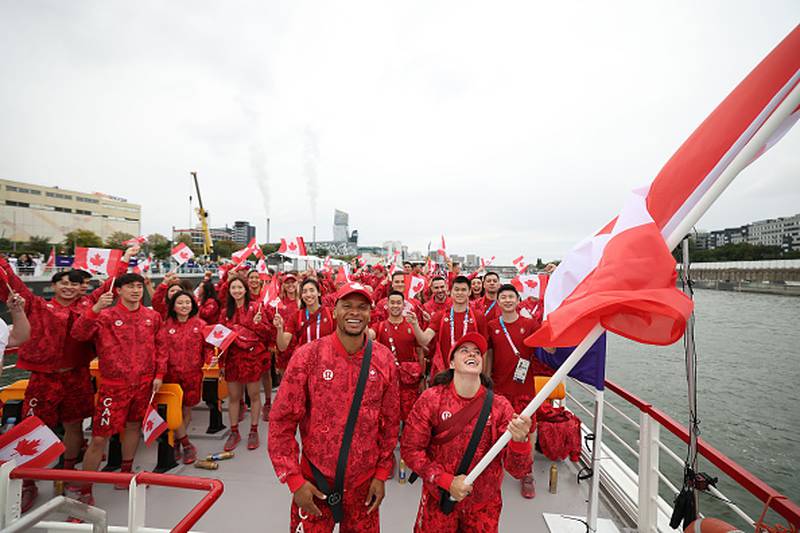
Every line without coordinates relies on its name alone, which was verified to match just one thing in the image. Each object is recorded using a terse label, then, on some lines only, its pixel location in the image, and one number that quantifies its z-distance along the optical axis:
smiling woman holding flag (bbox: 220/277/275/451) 3.83
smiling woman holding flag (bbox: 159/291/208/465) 3.53
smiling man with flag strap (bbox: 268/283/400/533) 1.74
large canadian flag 1.31
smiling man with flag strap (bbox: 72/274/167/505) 2.92
